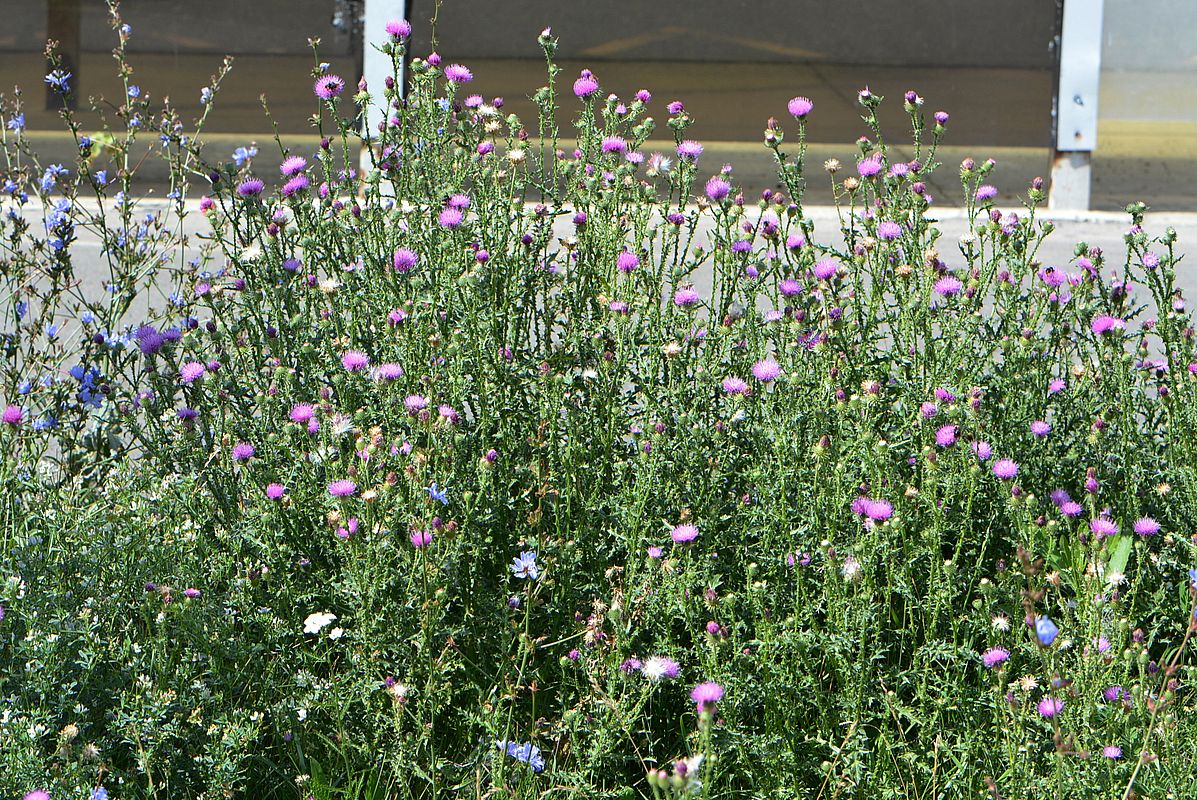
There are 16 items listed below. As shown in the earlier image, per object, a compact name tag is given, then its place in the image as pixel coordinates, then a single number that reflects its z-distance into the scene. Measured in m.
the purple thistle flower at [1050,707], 3.62
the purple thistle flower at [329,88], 6.48
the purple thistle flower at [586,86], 6.61
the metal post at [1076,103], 17.34
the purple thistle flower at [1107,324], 5.90
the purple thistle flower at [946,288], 5.82
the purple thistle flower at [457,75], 6.92
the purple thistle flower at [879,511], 4.67
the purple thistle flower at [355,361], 5.53
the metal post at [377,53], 17.37
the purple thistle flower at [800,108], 6.26
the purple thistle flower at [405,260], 6.04
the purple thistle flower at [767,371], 5.33
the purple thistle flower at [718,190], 6.20
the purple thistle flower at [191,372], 5.68
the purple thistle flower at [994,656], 4.49
